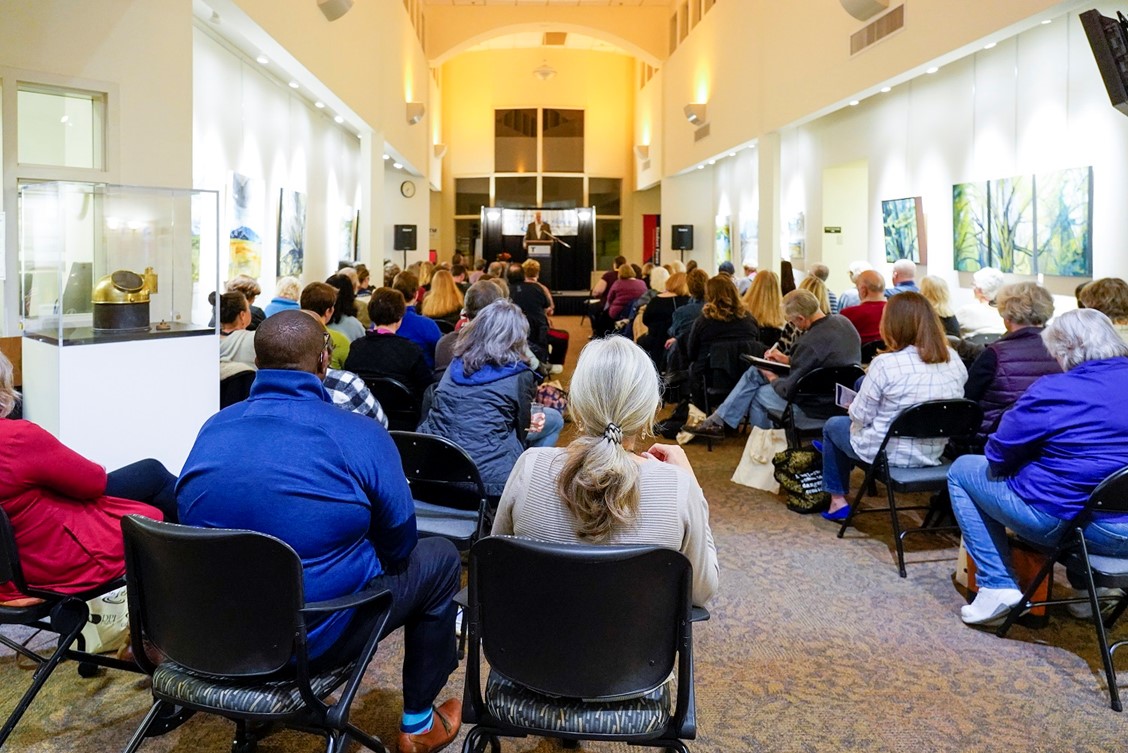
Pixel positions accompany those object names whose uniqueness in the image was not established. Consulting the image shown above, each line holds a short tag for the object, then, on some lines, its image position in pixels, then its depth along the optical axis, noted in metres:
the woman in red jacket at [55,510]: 2.73
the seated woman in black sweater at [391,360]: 5.25
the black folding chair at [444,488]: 3.55
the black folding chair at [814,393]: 5.87
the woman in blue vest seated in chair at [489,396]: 3.96
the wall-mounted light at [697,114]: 15.75
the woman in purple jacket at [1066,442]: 3.36
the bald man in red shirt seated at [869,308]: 7.20
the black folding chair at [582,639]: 2.06
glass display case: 4.28
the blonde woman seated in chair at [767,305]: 8.02
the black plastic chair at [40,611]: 2.71
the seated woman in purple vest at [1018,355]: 4.54
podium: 23.39
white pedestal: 4.06
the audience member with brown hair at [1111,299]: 5.18
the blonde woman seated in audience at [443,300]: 8.06
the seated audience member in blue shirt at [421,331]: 6.40
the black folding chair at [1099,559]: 3.21
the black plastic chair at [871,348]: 7.08
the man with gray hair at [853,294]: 9.02
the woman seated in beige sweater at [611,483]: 2.25
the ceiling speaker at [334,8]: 9.26
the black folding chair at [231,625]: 2.12
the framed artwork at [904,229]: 9.35
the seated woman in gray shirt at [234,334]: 5.34
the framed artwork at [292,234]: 10.68
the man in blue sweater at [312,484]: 2.28
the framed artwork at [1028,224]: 6.70
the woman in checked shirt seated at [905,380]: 4.64
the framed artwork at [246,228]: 8.99
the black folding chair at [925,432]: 4.40
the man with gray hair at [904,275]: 8.13
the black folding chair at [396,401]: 5.17
